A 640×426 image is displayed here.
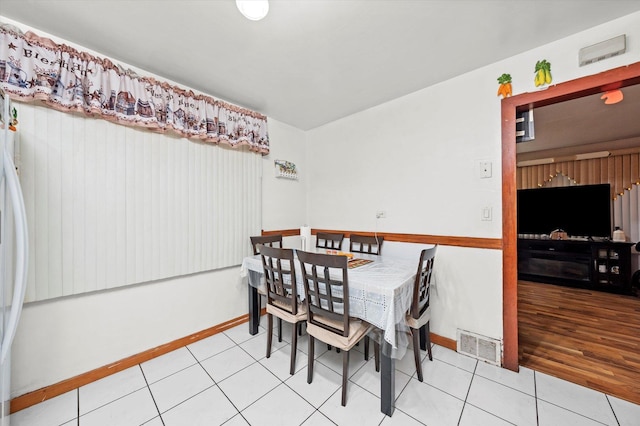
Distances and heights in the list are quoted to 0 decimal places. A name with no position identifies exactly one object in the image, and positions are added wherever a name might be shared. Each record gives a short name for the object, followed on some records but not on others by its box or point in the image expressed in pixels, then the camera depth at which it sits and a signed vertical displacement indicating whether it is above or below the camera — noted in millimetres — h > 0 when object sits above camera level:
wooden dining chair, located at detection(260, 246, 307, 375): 1829 -671
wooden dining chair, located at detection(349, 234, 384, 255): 2736 -378
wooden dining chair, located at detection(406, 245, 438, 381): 1707 -698
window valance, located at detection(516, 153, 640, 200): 3920 +676
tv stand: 3734 -903
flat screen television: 4020 -10
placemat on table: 2023 -451
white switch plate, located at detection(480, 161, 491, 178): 2062 +359
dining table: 1469 -615
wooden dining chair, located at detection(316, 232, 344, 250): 2996 -363
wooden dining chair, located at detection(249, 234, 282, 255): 2693 -322
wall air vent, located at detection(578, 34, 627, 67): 1561 +1068
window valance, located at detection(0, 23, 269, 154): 1550 +967
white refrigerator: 1185 -128
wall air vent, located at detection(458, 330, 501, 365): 2002 -1174
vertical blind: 1645 +89
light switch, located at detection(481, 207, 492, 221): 2068 -31
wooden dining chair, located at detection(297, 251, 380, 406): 1546 -686
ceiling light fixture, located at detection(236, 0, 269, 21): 1362 +1183
